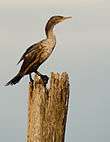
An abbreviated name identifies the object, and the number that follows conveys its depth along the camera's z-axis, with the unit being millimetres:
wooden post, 14289
